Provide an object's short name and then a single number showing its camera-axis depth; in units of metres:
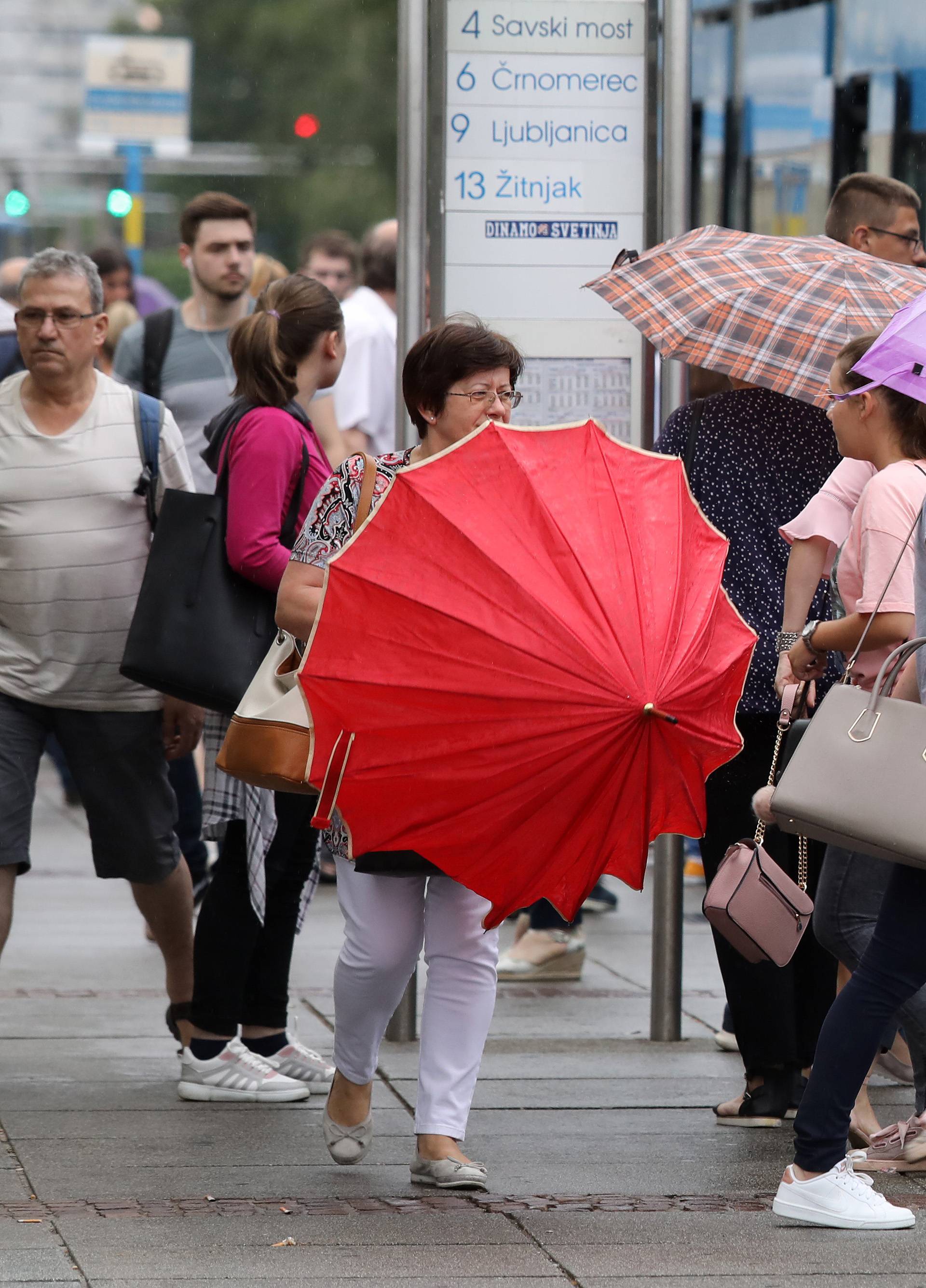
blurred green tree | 96.31
